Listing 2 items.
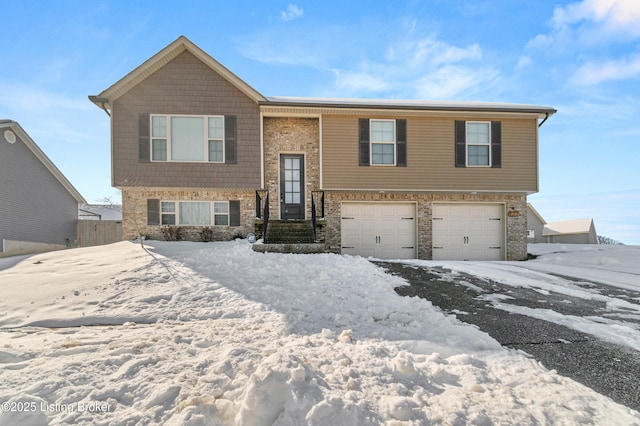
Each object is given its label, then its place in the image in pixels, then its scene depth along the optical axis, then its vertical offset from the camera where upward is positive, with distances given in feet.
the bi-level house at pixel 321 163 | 32.14 +5.81
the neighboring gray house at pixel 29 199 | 41.39 +2.42
